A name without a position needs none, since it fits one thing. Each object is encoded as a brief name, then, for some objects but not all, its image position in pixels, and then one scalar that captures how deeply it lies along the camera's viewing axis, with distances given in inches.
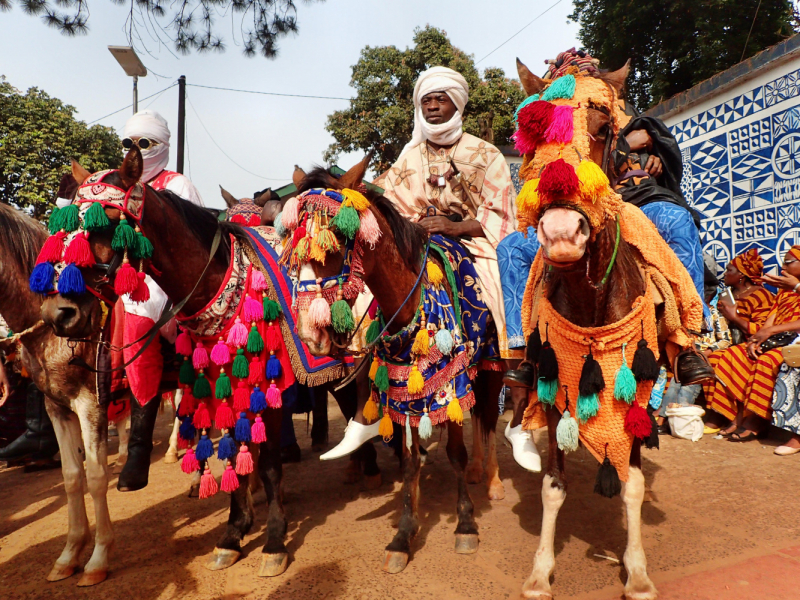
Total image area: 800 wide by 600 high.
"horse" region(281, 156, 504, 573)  107.0
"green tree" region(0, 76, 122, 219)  542.6
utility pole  535.0
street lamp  398.3
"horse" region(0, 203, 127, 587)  126.4
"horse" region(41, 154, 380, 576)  107.7
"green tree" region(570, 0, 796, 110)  645.9
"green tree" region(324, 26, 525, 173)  707.4
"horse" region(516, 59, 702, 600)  90.3
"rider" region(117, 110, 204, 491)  130.7
